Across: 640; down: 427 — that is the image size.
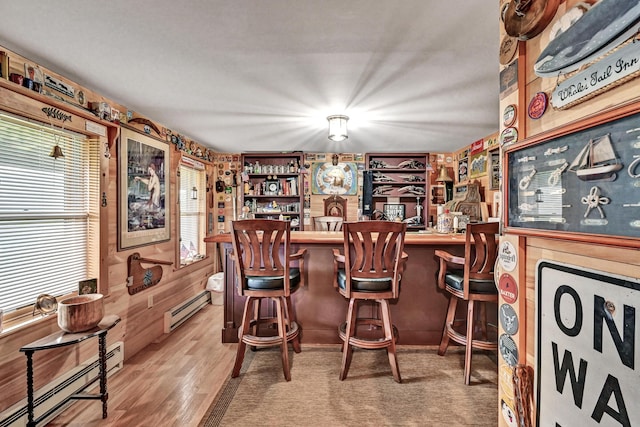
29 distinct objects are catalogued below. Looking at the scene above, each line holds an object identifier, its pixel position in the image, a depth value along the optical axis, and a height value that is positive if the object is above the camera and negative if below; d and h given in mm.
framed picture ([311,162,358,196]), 5098 +627
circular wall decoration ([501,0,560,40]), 766 +551
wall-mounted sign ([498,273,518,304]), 941 -257
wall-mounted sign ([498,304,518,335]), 941 -360
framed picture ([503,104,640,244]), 587 +75
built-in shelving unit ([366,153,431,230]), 5082 +511
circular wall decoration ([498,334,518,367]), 941 -464
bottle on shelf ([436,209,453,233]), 3173 -124
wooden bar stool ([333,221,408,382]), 1995 -439
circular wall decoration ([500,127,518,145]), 923 +252
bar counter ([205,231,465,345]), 2672 -792
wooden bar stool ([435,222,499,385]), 2023 -495
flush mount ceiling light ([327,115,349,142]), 2964 +915
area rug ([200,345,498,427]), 1817 -1277
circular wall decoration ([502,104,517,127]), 927 +320
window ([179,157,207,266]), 3984 +58
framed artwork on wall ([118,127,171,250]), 2658 +256
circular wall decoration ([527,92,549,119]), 821 +312
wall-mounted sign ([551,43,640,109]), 580 +300
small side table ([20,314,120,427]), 1627 -757
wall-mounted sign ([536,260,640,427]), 611 -326
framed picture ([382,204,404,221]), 5250 +58
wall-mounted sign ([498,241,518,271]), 937 -147
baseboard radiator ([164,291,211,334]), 3197 -1172
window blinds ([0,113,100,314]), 1799 +29
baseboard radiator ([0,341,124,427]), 1725 -1190
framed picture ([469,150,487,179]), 3951 +685
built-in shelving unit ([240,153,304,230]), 5117 +528
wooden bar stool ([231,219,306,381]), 2037 -445
